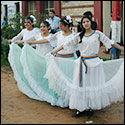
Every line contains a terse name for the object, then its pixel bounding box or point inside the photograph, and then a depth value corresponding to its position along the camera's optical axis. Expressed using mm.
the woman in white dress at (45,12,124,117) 4699
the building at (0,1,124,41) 13250
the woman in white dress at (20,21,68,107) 5829
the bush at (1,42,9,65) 11502
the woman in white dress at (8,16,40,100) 6377
